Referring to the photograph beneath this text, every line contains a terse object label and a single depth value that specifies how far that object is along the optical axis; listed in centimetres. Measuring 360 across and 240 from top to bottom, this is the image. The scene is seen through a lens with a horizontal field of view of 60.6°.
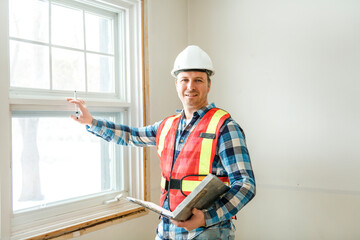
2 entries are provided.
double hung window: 174
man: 134
